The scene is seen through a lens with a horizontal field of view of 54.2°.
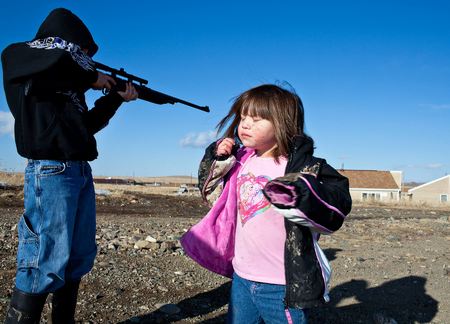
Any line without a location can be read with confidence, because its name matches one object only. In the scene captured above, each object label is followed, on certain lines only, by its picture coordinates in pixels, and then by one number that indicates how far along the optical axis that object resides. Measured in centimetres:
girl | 209
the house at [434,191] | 6259
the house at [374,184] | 5838
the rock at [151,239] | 663
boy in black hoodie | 229
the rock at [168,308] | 386
